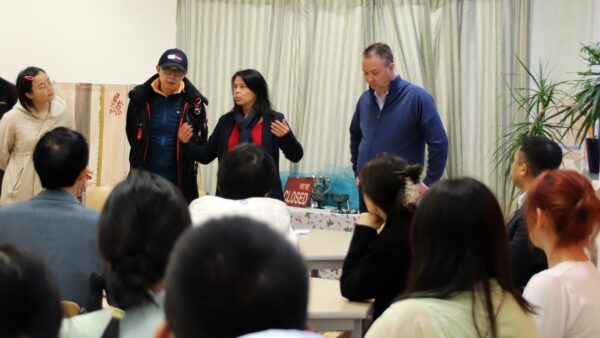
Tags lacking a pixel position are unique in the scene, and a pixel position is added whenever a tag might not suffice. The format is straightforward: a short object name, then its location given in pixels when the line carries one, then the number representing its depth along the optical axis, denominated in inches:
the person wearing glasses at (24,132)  197.0
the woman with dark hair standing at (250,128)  179.0
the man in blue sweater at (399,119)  183.6
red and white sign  236.8
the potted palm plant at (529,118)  212.1
